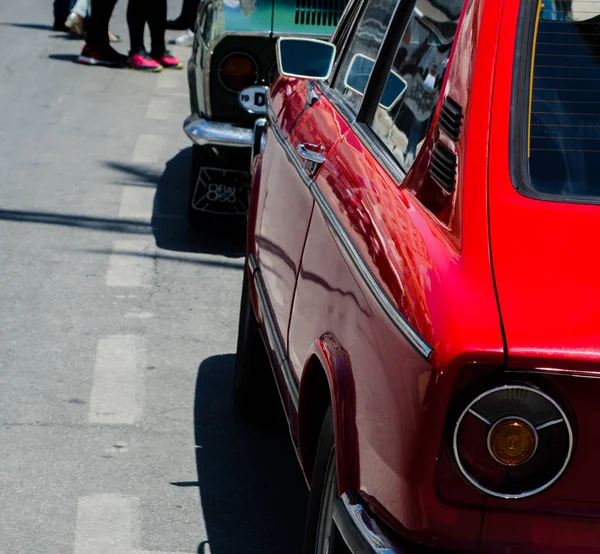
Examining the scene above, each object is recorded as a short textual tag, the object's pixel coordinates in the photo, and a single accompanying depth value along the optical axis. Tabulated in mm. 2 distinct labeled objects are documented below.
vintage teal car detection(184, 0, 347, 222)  13266
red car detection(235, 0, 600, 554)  4137
